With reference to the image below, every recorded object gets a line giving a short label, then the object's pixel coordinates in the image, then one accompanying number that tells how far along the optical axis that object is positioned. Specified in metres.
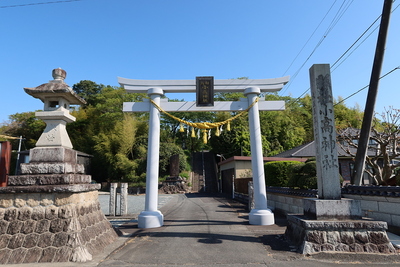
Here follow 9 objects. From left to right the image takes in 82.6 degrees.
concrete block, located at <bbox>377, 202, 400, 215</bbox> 5.55
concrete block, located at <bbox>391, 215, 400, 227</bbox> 5.50
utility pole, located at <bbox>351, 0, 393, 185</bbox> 6.64
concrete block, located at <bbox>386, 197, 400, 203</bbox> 5.49
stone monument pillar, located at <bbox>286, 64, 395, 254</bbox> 4.33
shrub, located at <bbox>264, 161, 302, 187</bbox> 12.58
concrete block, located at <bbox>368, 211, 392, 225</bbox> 5.73
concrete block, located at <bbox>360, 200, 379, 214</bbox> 6.12
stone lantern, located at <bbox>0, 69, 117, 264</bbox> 4.04
